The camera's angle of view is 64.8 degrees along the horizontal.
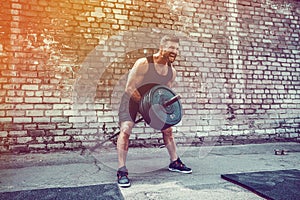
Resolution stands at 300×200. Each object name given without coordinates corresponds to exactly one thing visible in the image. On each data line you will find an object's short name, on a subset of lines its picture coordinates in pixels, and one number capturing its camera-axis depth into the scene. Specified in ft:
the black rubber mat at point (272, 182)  7.08
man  9.25
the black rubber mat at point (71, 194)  6.98
